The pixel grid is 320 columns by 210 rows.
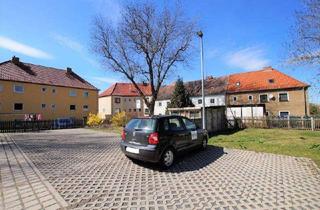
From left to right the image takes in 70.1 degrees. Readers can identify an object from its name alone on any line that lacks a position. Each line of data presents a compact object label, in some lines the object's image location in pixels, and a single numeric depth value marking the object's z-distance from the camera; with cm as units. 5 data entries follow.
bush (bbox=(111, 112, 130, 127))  2653
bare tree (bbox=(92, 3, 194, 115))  2406
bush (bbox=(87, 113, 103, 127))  2742
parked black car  690
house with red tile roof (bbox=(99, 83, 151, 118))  5300
